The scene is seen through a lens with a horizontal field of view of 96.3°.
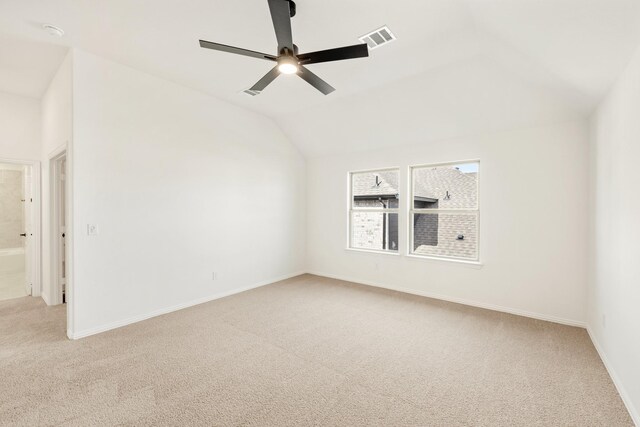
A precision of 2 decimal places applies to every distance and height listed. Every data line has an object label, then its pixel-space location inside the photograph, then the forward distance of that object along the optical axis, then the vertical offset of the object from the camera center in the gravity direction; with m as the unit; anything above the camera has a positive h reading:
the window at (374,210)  5.23 +0.04
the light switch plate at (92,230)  3.19 -0.21
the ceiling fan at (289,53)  2.03 +1.25
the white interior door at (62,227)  4.07 -0.22
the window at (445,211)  4.31 +0.02
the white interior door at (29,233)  4.49 -0.35
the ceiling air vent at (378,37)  2.64 +1.67
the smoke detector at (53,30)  2.65 +1.72
